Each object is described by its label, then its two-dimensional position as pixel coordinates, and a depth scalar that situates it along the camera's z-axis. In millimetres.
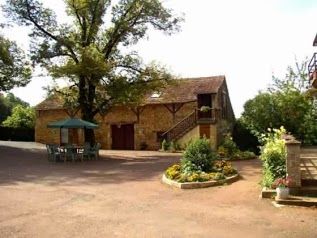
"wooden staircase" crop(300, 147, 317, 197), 6100
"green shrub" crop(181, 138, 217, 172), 8550
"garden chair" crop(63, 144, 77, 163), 12910
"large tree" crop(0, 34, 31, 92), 16959
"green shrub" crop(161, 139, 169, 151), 17985
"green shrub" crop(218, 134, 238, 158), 14200
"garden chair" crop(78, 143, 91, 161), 13364
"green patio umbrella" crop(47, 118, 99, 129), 13434
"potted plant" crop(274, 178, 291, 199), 5795
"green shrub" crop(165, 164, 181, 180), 8076
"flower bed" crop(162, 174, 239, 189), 7372
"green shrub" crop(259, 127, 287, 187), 6602
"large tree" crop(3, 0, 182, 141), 15006
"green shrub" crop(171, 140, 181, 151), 17537
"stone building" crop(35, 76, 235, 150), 18029
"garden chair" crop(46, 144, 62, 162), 12921
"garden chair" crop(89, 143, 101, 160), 13794
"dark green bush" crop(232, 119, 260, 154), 18105
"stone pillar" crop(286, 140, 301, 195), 6177
